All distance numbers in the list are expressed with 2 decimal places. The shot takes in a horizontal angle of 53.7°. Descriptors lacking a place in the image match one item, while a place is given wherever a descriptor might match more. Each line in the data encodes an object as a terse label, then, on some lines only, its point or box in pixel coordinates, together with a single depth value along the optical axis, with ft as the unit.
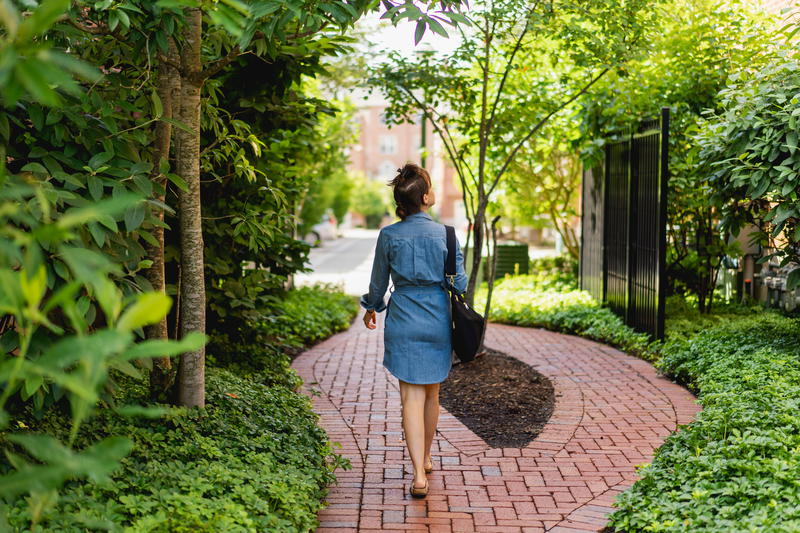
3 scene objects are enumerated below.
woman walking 13.75
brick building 262.88
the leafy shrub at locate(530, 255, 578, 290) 42.15
